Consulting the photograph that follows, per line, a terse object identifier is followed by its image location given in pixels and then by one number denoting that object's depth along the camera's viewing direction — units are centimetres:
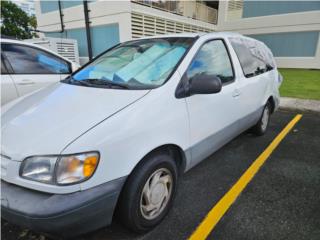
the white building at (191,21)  1230
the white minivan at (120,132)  154
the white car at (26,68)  370
